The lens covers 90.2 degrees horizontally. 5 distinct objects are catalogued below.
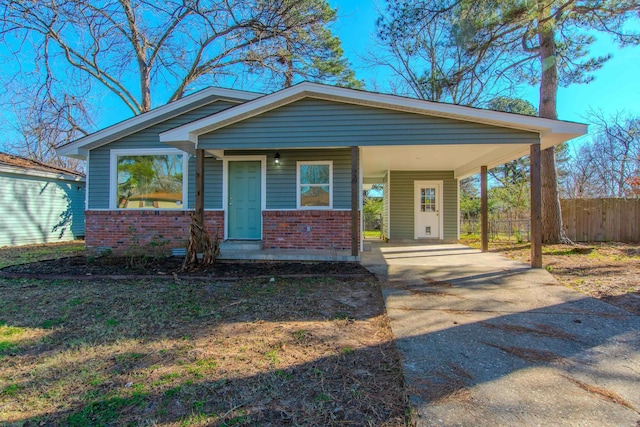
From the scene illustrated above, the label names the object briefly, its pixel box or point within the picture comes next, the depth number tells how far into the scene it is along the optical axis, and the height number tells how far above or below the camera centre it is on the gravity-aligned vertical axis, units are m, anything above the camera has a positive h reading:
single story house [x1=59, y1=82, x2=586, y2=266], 6.07 +1.54
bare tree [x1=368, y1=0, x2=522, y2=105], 10.15 +6.83
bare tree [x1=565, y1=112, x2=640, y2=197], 17.03 +4.00
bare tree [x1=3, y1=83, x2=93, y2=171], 11.69 +4.41
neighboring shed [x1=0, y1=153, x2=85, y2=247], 10.98 +0.75
